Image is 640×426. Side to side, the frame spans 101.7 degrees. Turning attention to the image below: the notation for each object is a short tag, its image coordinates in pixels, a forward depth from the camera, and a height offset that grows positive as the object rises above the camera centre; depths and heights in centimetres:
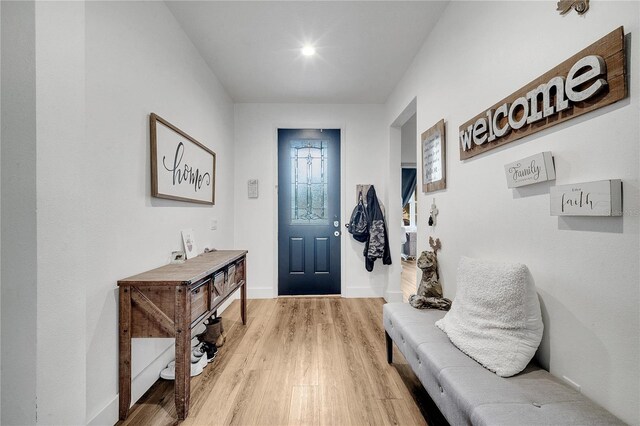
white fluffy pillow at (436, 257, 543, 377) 111 -49
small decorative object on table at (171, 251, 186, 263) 195 -31
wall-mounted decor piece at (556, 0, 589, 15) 96 +80
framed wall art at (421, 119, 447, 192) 204 +47
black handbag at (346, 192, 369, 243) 344 -14
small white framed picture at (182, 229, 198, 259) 214 -24
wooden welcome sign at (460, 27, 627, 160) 87 +48
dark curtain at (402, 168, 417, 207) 621 +74
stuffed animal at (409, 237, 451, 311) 184 -57
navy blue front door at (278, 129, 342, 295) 360 +4
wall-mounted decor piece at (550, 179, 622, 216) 86 +5
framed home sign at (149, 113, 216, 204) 175 +40
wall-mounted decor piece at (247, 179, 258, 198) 357 +36
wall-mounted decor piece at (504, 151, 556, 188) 110 +19
